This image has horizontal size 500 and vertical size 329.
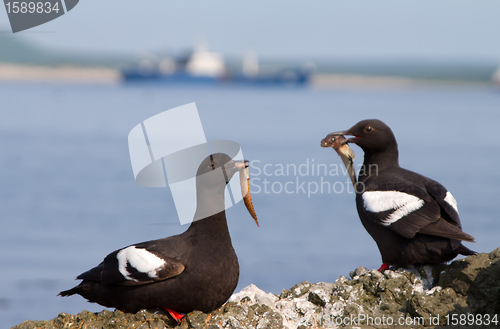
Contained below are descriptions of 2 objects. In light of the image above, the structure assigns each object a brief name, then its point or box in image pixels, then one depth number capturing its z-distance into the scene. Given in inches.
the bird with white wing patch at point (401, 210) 420.5
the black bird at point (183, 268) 390.9
